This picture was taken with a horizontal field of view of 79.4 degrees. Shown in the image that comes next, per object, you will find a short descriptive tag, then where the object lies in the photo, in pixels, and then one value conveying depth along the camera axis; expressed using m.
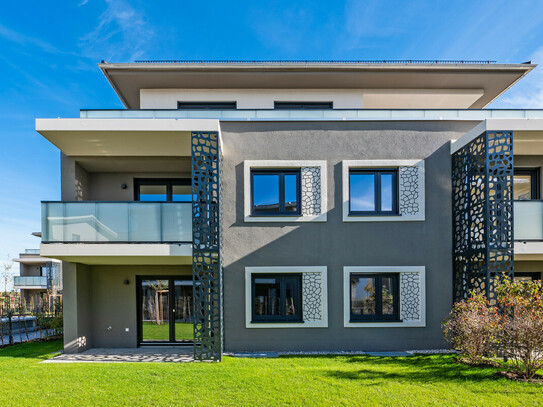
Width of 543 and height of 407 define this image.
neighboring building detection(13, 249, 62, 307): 32.12
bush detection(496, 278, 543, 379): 6.66
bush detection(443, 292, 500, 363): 7.33
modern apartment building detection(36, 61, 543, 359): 8.63
